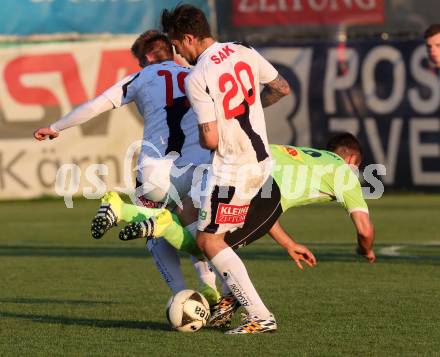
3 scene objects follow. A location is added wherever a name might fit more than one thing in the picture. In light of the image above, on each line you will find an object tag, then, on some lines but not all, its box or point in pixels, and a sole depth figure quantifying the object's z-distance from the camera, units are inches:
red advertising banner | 1627.7
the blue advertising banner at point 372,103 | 1604.3
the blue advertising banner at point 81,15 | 1647.4
